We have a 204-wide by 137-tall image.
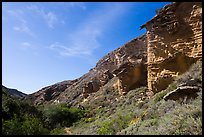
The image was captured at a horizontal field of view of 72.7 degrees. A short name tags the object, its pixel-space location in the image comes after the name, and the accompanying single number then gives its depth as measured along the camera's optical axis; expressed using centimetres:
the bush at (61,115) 1414
